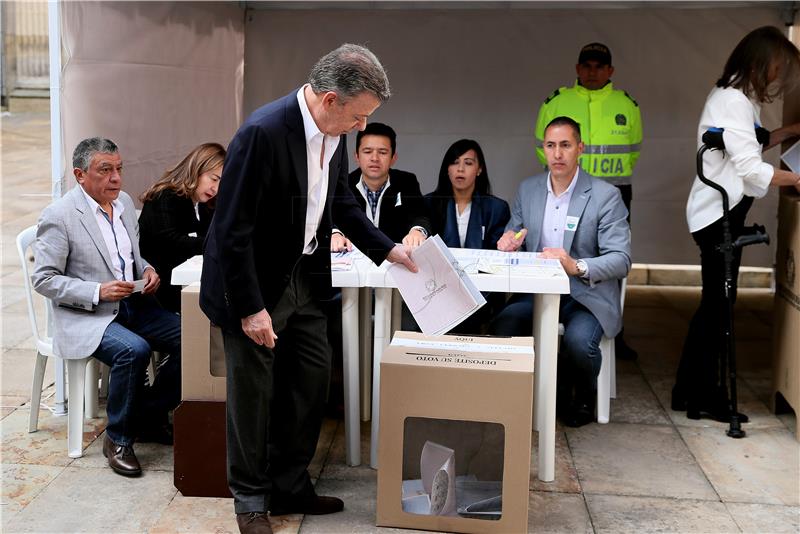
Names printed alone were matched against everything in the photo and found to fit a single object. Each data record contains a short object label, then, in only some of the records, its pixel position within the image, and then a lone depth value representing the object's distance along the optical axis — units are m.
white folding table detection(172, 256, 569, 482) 3.44
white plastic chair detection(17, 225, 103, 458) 3.63
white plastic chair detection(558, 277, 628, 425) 4.14
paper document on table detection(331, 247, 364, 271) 3.58
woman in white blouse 4.01
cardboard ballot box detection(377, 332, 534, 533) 2.97
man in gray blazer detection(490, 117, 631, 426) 4.00
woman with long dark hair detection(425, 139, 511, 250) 4.33
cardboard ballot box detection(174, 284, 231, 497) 3.27
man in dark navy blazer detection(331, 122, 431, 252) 4.24
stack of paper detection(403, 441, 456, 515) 3.05
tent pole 3.78
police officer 4.98
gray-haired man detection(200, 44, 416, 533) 2.68
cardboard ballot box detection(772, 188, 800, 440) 4.09
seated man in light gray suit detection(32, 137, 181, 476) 3.56
